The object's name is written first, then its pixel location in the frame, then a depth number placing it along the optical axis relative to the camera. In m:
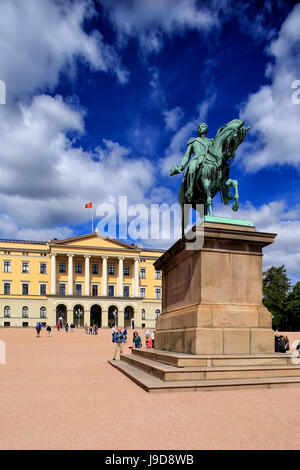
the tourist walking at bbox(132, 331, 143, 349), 21.41
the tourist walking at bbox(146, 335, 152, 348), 23.01
